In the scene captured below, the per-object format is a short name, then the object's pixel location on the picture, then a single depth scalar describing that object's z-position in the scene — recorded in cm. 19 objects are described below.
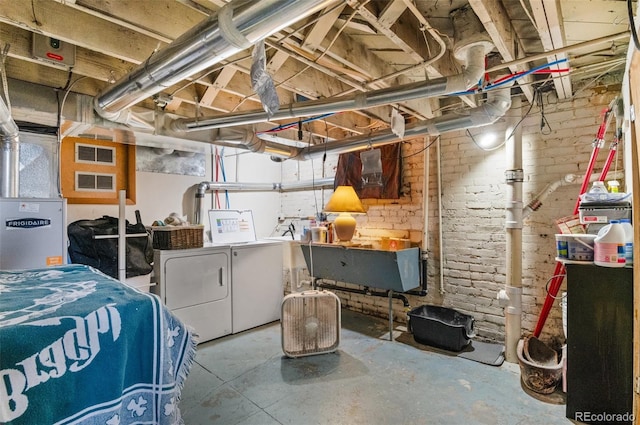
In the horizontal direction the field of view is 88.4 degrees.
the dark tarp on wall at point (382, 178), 397
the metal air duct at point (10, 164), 260
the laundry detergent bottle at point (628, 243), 189
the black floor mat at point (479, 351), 301
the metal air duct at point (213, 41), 120
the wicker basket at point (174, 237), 347
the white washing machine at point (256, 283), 395
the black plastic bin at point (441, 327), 320
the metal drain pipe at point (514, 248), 297
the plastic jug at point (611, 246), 189
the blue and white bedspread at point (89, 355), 98
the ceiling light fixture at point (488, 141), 329
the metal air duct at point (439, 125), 262
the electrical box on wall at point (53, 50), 201
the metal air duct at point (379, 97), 198
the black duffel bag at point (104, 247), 305
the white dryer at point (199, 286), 340
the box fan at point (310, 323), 314
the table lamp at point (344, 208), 372
